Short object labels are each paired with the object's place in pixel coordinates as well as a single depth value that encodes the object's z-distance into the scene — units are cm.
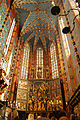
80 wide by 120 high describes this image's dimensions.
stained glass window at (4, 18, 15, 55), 1100
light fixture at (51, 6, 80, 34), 501
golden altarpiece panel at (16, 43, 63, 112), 1173
